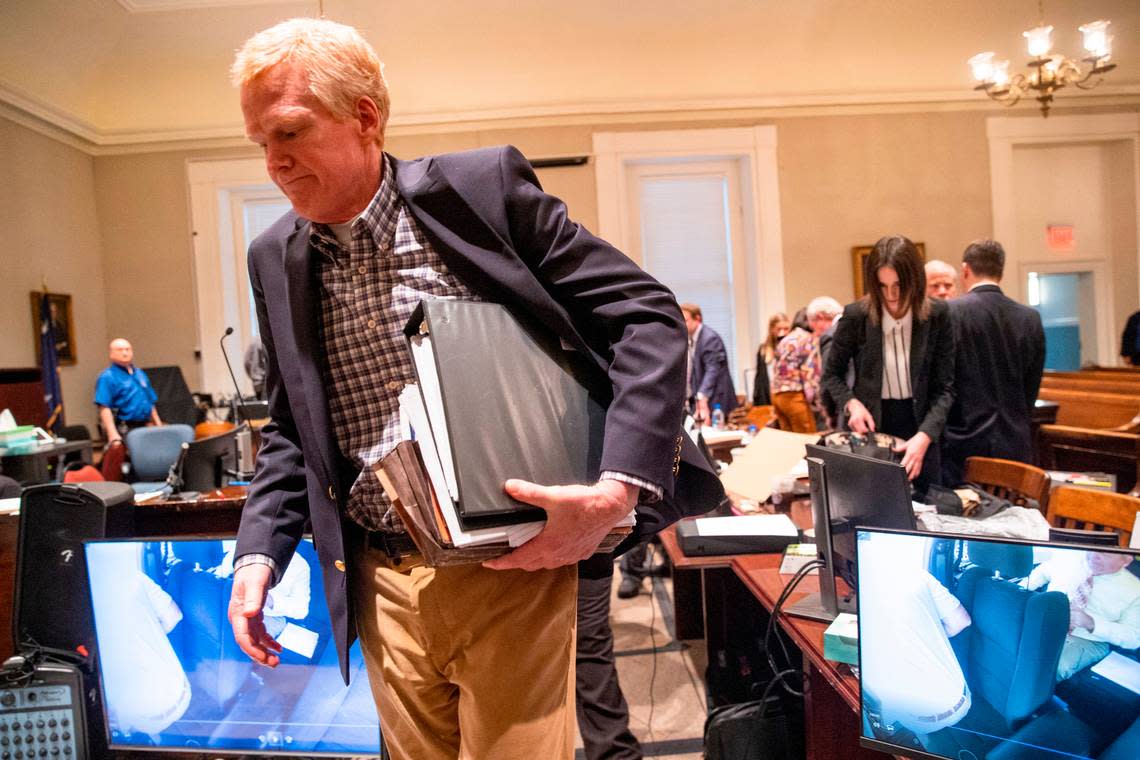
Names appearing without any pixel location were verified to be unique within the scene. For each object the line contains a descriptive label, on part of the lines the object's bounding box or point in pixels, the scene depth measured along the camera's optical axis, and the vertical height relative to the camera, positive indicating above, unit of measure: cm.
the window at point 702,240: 883 +126
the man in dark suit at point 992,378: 341 -24
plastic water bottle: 499 -51
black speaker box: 186 -44
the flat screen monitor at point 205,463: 346 -40
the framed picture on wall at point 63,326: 750 +62
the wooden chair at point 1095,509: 200 -53
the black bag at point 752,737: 197 -104
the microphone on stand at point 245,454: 333 -36
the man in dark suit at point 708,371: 613 -22
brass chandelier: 570 +206
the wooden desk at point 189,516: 276 -51
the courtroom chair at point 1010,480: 251 -55
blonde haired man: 89 -1
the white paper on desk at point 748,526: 223 -56
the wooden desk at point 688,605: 338 -118
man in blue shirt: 700 -13
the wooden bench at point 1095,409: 545 -69
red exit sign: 894 +101
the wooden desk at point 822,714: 162 -83
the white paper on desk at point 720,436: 374 -47
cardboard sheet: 283 -48
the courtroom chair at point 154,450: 516 -48
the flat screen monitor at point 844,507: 153 -37
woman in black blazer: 302 -9
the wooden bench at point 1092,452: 457 -84
